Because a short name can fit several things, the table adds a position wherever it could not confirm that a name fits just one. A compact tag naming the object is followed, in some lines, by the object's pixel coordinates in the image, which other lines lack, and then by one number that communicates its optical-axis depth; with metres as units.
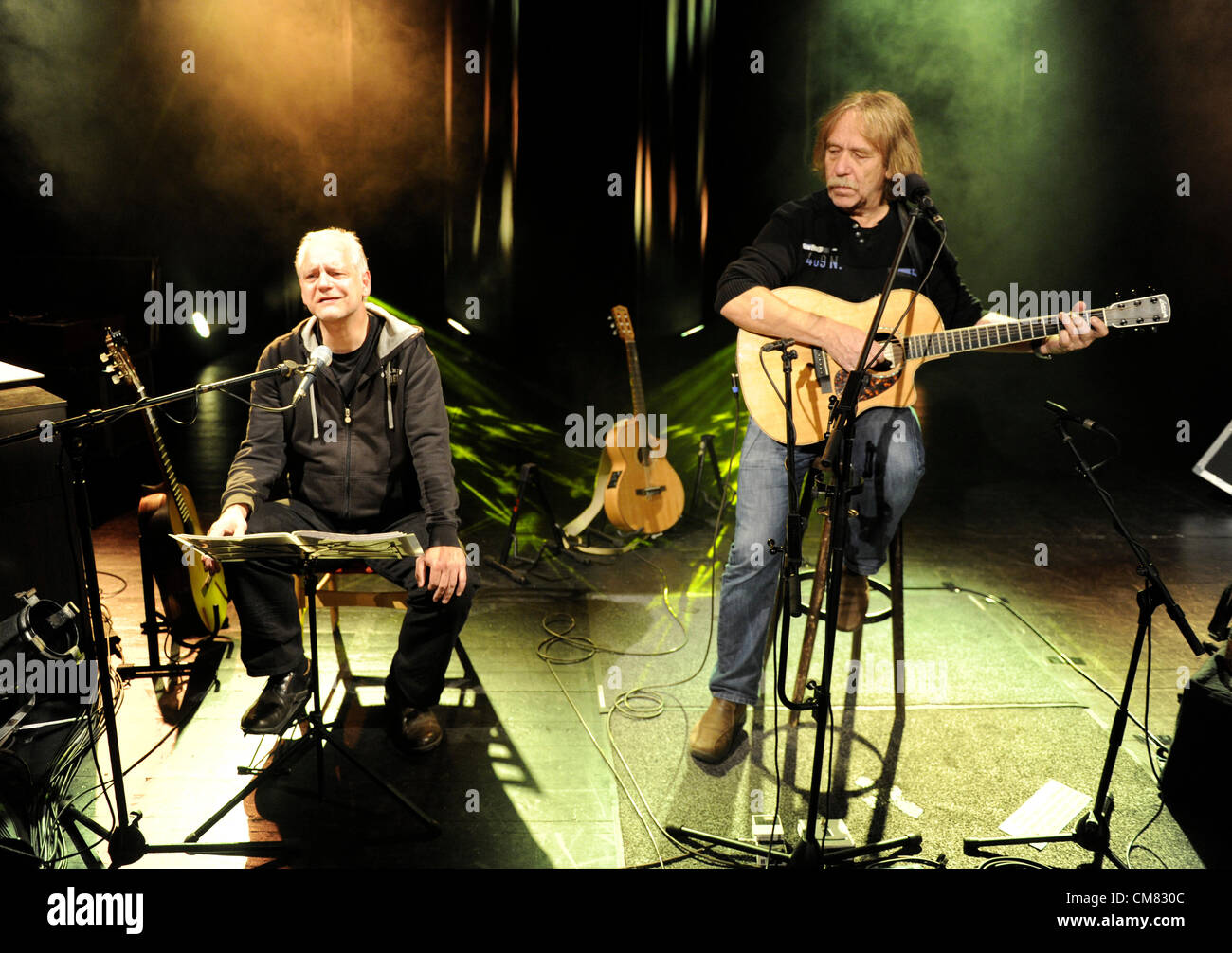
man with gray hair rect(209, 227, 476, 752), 3.11
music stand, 2.54
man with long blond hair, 2.99
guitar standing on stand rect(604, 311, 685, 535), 5.15
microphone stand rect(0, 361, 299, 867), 2.28
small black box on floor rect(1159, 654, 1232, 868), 2.64
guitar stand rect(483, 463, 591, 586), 4.81
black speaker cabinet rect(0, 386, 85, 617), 2.90
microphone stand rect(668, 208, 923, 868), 2.27
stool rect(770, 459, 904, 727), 3.04
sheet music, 2.51
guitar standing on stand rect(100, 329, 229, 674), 3.51
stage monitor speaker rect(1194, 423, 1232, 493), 2.74
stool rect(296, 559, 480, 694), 3.26
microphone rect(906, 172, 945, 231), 2.25
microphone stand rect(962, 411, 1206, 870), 2.39
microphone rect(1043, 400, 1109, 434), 2.39
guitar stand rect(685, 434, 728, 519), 5.59
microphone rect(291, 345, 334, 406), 2.61
